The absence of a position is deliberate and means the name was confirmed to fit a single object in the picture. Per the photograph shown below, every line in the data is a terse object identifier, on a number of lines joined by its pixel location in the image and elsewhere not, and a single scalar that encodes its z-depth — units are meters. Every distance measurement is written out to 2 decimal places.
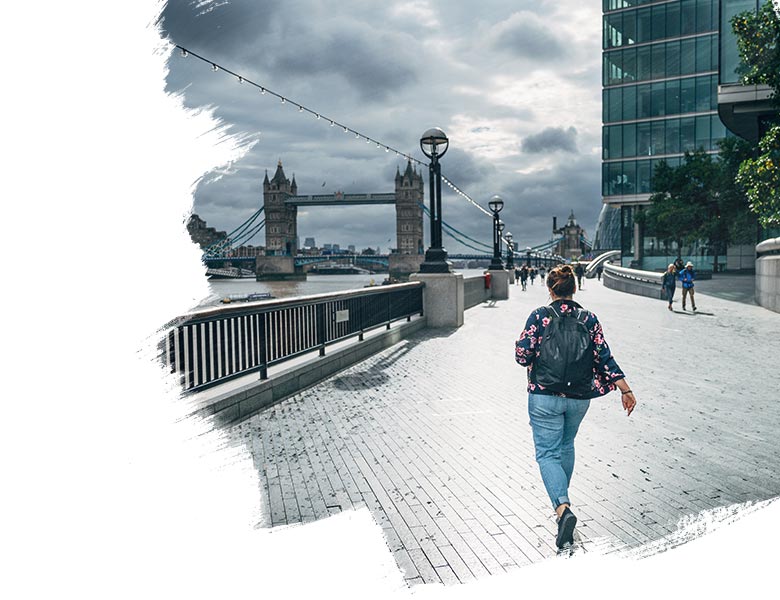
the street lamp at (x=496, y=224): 28.00
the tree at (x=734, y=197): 33.06
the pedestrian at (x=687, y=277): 18.02
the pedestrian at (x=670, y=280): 18.94
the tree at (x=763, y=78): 13.70
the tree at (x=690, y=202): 38.28
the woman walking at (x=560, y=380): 3.39
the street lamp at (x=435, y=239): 14.41
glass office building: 50.16
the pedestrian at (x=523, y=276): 36.71
